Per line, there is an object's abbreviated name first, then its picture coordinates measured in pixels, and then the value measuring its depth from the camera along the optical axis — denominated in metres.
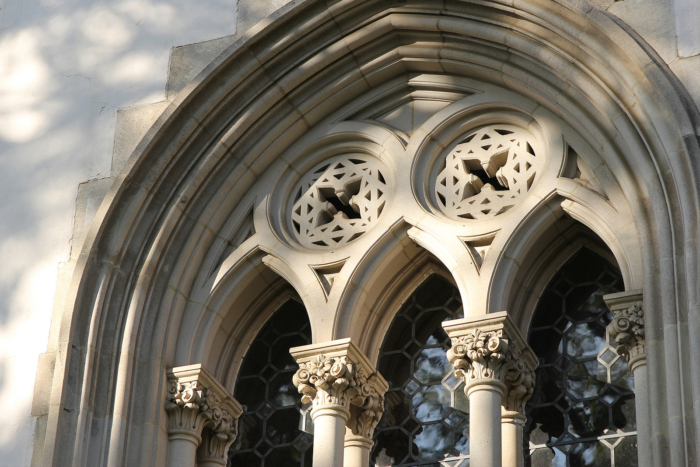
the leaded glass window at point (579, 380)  15.18
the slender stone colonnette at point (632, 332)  13.83
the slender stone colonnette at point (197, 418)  16.36
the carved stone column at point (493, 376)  14.70
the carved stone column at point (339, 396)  15.48
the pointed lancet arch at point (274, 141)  14.64
